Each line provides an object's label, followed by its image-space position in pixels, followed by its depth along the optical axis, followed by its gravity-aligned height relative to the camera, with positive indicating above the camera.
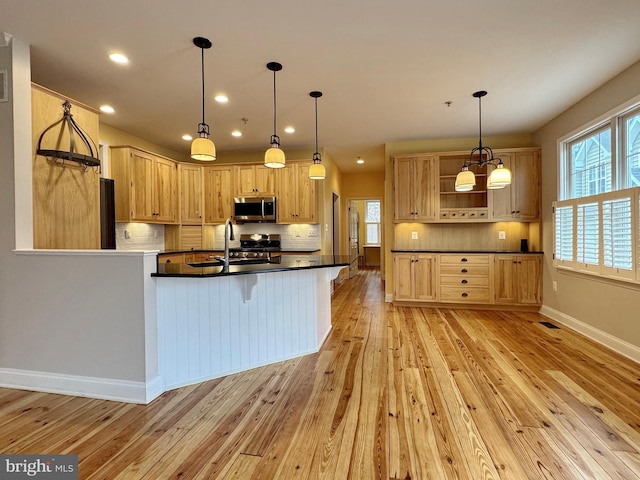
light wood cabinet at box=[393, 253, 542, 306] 4.57 -0.64
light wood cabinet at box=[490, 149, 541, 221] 4.64 +0.67
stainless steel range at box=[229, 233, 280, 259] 5.69 -0.11
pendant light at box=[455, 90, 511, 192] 3.52 +0.65
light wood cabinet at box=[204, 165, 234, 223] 5.66 +0.79
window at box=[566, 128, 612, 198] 3.39 +0.80
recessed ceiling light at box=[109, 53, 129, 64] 2.72 +1.56
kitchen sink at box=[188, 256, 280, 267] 2.94 -0.24
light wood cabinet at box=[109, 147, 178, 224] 4.60 +0.80
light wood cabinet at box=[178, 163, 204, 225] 5.54 +0.78
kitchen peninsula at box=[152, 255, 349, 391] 2.32 -0.64
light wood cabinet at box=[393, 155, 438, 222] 4.96 +0.75
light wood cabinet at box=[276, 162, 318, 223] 5.43 +0.73
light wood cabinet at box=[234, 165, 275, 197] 5.53 +0.98
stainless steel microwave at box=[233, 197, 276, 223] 5.49 +0.48
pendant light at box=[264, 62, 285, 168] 2.88 +0.76
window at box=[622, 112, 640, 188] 2.95 +0.81
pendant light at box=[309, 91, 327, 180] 3.31 +0.70
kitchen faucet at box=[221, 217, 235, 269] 2.46 -0.12
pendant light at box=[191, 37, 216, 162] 2.45 +0.72
